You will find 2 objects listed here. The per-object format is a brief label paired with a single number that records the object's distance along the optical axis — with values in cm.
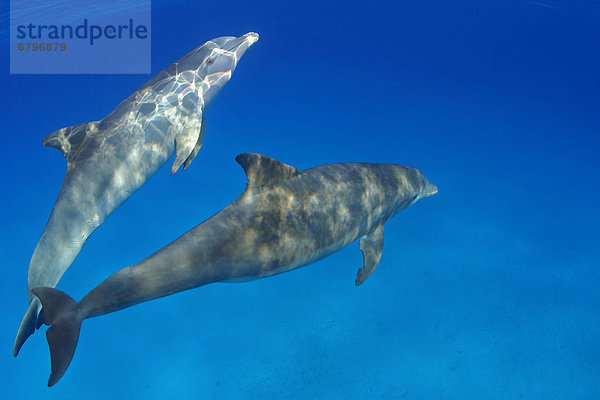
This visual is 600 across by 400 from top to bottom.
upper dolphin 587
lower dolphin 409
